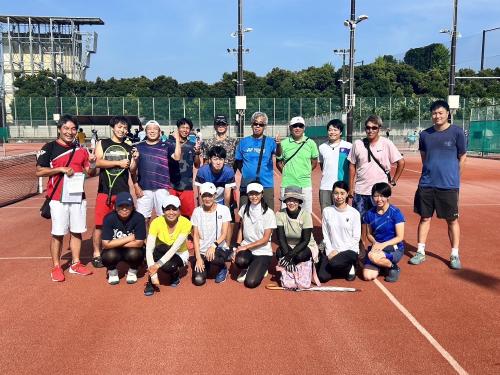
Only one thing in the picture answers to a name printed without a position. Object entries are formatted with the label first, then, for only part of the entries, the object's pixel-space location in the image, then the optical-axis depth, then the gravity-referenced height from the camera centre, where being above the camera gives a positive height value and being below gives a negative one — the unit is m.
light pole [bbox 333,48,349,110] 44.09 +6.21
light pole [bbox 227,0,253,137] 21.87 +2.44
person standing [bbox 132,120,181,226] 6.18 -0.70
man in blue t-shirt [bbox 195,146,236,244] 6.33 -0.78
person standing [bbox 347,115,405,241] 6.20 -0.55
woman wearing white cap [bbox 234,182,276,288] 5.63 -1.42
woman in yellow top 5.32 -1.45
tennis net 12.94 -2.13
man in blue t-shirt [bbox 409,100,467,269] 6.04 -0.69
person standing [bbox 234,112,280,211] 6.42 -0.55
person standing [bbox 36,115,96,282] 5.59 -0.68
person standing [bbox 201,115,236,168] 6.89 -0.34
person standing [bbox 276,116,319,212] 6.46 -0.56
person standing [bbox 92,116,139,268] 5.83 -0.56
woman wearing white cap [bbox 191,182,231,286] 5.71 -1.36
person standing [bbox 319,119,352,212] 6.72 -0.65
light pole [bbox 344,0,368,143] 21.89 +2.90
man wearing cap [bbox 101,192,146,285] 5.49 -1.40
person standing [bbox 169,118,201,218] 6.74 -0.78
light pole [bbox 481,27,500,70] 53.07 +7.73
